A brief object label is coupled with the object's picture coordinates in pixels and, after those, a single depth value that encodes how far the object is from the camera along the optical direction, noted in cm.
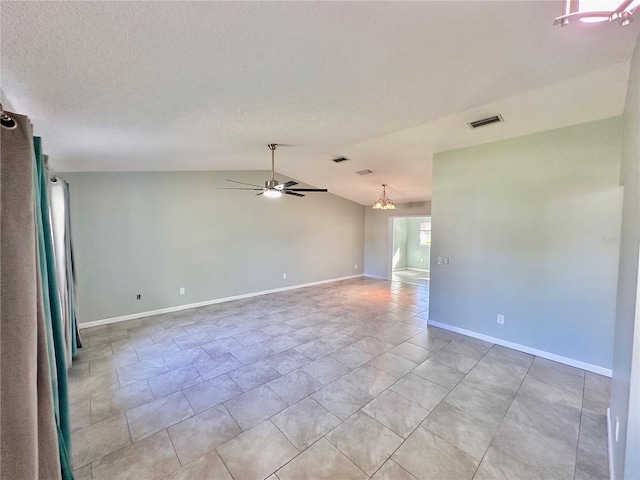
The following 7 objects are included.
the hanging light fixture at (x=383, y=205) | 627
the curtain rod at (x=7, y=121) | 116
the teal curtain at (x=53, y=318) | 146
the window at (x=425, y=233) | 1074
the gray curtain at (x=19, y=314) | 108
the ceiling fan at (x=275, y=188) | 402
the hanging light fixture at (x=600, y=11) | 102
